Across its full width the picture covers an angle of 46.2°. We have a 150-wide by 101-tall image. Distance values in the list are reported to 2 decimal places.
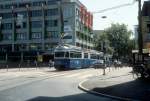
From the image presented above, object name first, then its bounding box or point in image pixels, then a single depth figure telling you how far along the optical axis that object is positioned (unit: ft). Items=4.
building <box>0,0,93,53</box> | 146.53
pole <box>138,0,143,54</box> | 44.39
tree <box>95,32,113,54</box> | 178.97
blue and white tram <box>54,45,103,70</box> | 72.15
